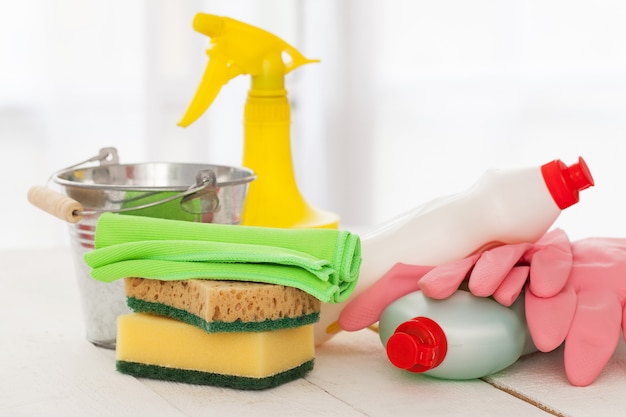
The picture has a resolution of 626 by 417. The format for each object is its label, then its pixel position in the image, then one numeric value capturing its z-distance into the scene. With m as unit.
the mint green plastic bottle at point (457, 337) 0.78
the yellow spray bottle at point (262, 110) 0.97
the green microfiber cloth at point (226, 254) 0.78
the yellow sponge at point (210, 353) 0.78
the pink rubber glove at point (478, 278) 0.80
